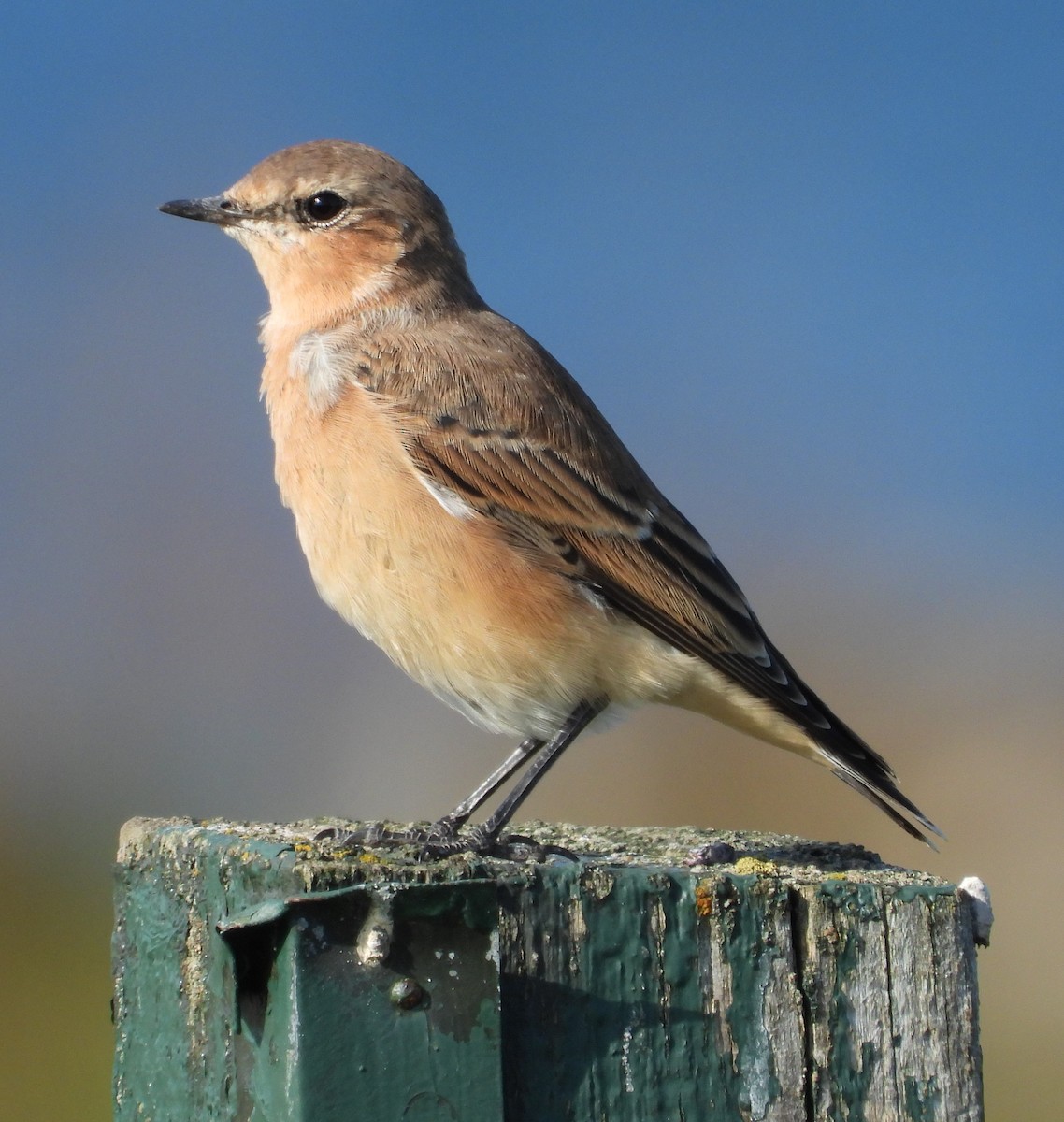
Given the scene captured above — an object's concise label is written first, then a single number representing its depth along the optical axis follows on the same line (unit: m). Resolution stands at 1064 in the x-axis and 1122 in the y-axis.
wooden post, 5.35
